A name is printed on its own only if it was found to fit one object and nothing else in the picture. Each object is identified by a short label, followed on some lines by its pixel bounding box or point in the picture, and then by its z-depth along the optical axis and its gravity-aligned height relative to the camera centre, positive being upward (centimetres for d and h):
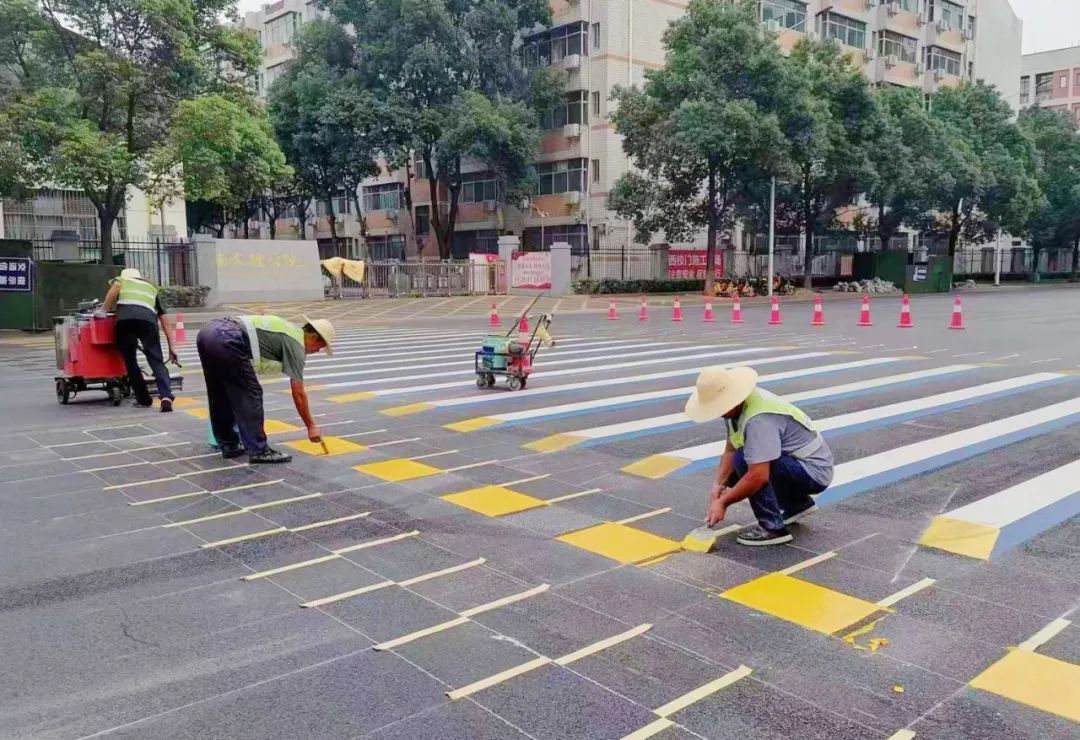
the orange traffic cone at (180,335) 1939 -128
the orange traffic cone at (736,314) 2377 -122
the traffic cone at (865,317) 2202 -122
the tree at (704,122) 3306 +555
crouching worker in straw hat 507 -108
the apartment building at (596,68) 4134 +1018
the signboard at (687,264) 4172 +27
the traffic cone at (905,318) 2150 -122
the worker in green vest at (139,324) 973 -51
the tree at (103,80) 2288 +545
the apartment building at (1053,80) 8312 +1742
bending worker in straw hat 709 -66
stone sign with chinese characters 2958 +18
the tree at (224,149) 2356 +351
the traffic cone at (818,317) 2240 -122
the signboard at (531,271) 3769 +4
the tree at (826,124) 3466 +581
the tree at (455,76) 3853 +894
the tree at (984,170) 4441 +487
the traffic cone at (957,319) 2070 -121
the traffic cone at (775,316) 2319 -123
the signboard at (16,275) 1895 +8
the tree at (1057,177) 5425 +534
